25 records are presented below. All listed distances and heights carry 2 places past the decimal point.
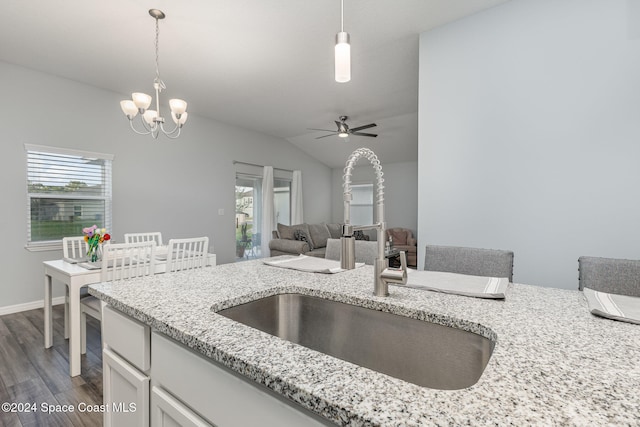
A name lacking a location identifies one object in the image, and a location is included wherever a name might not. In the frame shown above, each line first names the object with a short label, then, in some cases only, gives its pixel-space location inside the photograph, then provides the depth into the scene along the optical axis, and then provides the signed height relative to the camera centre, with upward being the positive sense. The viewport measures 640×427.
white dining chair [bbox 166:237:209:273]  2.48 -0.41
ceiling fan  4.85 +1.34
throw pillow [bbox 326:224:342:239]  6.78 -0.38
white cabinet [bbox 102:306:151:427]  0.92 -0.51
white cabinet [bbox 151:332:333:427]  0.56 -0.39
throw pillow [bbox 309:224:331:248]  6.07 -0.44
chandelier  2.48 +0.92
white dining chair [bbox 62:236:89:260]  2.88 -0.37
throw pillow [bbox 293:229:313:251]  5.68 -0.43
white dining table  2.11 -0.57
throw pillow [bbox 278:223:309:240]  5.64 -0.34
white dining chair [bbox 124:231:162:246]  3.40 -0.33
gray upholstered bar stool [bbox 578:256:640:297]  1.18 -0.26
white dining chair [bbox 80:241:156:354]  2.22 -0.41
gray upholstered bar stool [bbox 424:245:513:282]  1.51 -0.25
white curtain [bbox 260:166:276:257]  6.23 +0.06
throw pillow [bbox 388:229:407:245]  6.35 -0.49
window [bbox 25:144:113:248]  3.51 +0.26
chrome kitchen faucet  1.02 -0.11
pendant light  1.24 +0.66
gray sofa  5.22 -0.50
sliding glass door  5.93 -0.06
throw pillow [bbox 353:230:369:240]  6.03 -0.47
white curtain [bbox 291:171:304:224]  6.96 +0.33
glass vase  2.63 -0.36
